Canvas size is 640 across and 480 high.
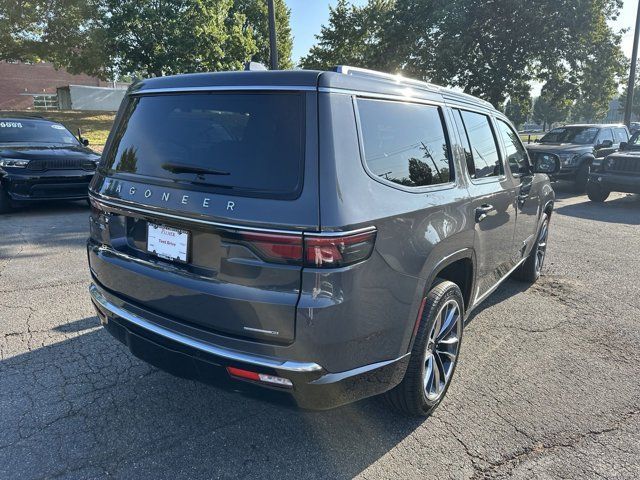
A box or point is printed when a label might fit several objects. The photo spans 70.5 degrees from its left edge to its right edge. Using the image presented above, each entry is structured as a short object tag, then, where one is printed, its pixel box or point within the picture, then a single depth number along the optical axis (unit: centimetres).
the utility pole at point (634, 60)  1867
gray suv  194
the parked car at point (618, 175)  1040
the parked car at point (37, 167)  764
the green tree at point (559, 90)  2061
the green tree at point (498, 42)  1825
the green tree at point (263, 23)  3409
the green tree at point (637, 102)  6762
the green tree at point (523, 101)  2214
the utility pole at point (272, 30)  1210
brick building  5178
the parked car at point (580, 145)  1227
